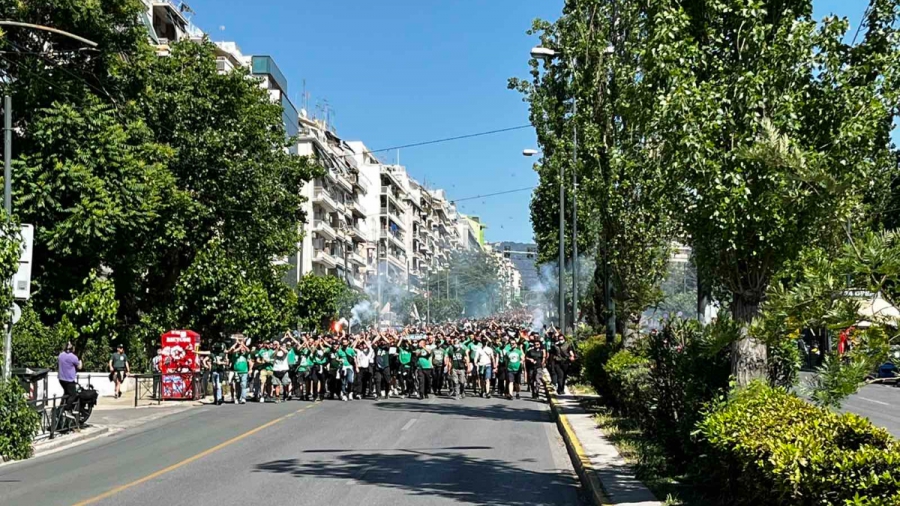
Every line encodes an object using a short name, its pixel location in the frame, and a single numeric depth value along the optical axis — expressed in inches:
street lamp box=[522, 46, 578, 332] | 1092.8
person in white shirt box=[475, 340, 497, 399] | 1175.0
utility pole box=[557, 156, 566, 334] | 1302.9
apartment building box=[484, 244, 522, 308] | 7071.9
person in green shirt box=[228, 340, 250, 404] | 1121.4
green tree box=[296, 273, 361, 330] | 2313.0
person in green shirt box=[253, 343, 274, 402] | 1145.4
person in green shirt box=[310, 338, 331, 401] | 1150.3
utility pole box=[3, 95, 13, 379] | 799.7
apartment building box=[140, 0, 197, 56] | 2288.4
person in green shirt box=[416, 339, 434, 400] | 1163.3
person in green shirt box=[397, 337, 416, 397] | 1167.6
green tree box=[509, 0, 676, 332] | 939.3
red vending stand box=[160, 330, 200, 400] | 1157.7
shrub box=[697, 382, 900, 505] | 269.3
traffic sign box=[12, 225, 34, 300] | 710.5
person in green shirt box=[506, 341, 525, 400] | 1140.5
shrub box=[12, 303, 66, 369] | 1131.9
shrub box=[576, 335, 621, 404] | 864.9
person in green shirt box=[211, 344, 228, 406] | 1118.4
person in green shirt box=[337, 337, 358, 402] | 1146.7
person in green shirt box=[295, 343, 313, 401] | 1159.0
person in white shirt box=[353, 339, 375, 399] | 1171.9
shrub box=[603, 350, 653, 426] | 612.2
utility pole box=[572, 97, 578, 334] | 1016.5
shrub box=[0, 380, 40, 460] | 623.8
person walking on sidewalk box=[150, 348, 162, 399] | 1150.3
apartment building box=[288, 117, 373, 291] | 3348.9
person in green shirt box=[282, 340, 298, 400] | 1169.4
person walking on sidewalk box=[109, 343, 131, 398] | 1240.2
